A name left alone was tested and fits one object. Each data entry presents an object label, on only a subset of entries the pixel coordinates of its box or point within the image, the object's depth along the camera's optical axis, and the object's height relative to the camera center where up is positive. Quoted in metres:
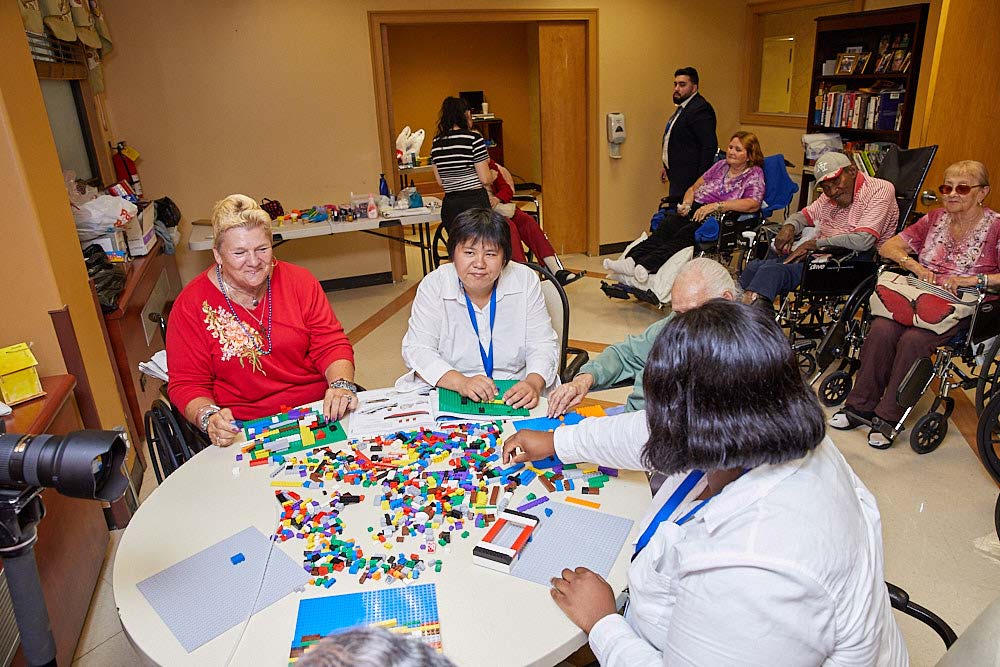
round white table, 1.16 -0.87
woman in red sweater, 2.12 -0.68
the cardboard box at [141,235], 3.81 -0.61
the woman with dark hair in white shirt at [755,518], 0.90 -0.57
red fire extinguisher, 4.73 -0.26
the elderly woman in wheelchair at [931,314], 2.89 -0.94
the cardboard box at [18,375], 2.11 -0.74
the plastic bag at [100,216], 3.31 -0.42
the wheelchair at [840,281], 3.46 -0.97
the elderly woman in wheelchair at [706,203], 4.64 -0.71
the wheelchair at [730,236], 4.55 -0.91
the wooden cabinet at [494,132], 9.35 -0.32
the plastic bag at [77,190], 3.36 -0.31
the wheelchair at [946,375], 2.85 -1.18
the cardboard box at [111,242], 3.40 -0.56
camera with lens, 0.99 -0.47
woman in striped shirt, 4.50 -0.33
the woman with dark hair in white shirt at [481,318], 2.24 -0.70
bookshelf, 4.76 +0.11
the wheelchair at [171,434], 2.00 -0.91
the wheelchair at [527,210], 5.23 -1.19
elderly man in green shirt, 1.97 -0.80
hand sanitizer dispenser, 6.04 -0.23
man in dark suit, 5.25 -0.27
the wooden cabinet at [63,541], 1.98 -1.27
